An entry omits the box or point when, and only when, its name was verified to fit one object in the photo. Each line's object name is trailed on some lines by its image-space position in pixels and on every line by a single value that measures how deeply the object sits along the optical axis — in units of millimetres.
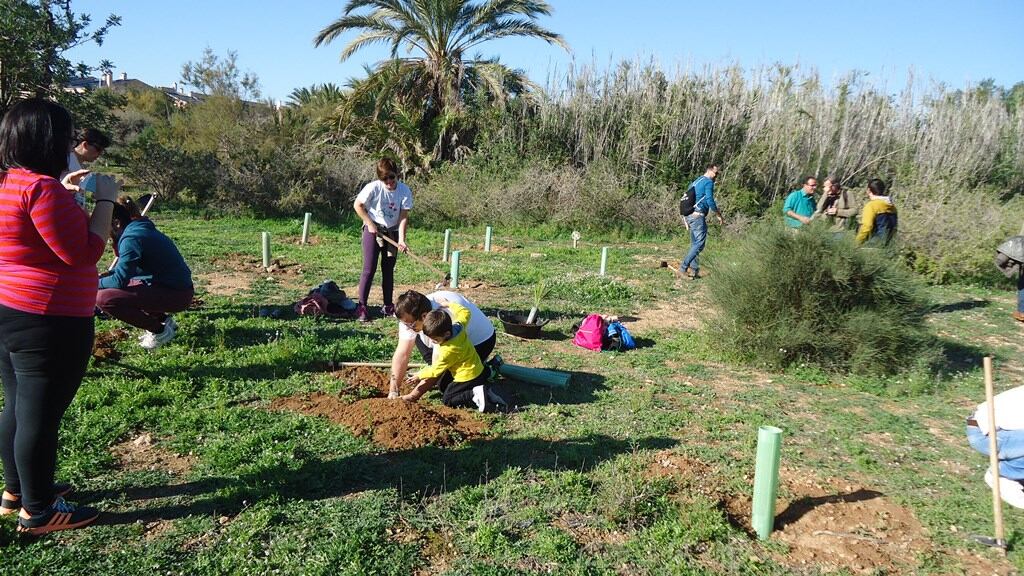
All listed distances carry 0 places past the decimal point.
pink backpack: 6984
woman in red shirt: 2799
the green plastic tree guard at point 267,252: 10188
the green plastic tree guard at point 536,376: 5676
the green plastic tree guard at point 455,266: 8695
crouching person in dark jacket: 5602
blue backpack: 7055
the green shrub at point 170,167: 16312
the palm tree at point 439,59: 18438
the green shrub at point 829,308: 6488
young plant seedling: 7363
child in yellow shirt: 4586
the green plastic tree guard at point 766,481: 3357
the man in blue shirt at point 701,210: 10734
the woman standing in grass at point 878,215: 8703
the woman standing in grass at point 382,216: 7141
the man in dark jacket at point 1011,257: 8242
